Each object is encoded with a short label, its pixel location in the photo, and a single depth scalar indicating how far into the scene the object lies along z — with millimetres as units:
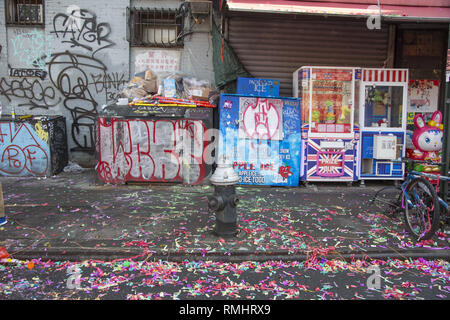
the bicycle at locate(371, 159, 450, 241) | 4410
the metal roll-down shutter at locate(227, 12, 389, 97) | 8695
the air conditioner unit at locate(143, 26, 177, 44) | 8891
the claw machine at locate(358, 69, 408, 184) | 7617
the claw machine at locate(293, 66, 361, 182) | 7508
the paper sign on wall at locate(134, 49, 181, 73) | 8781
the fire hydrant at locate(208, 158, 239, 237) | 4535
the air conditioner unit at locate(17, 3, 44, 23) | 8711
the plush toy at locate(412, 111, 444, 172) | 6938
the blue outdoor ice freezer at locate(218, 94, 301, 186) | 7281
